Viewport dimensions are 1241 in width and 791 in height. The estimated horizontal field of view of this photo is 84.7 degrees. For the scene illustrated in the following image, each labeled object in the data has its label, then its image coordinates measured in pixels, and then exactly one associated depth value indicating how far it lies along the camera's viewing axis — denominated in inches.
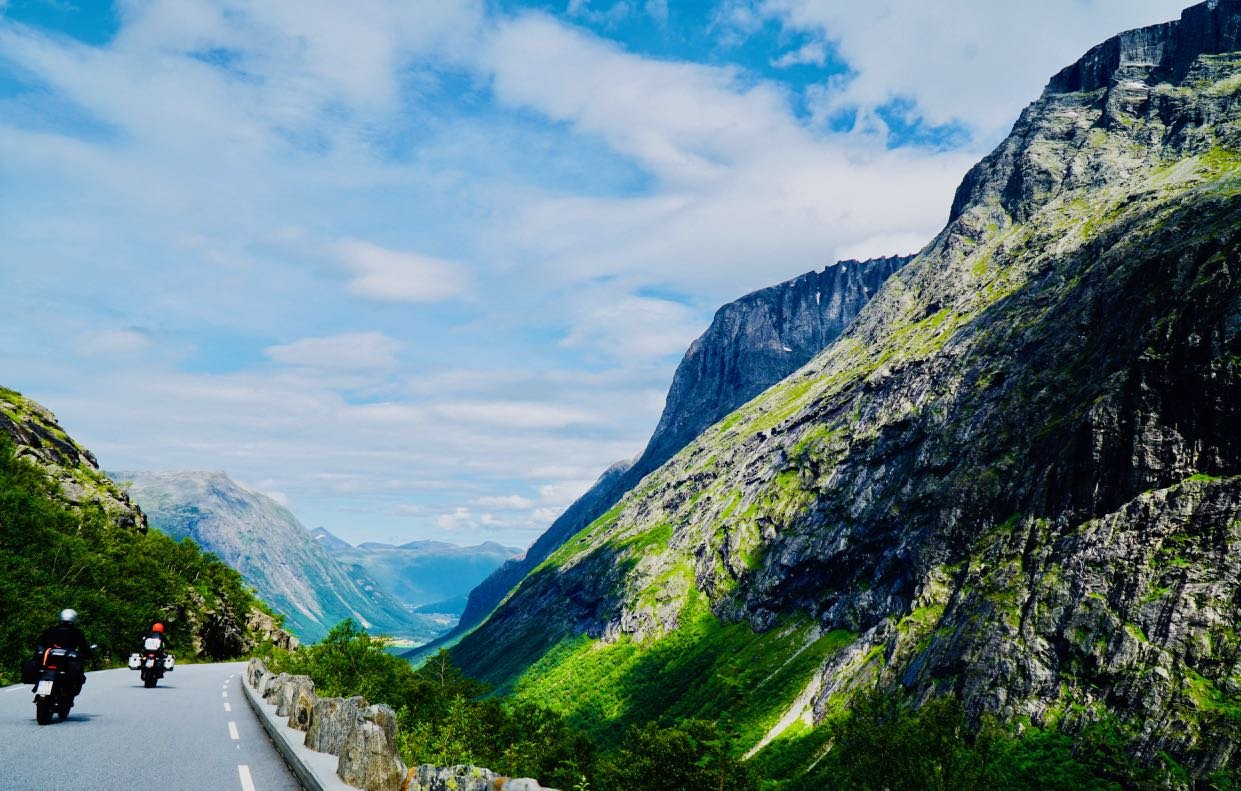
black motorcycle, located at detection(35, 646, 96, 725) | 845.8
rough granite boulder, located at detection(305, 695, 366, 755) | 656.4
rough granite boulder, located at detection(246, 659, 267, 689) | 1386.4
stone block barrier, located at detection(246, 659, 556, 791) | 479.0
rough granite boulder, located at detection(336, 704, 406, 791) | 555.8
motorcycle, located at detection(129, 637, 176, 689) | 1438.2
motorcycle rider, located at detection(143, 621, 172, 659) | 1477.4
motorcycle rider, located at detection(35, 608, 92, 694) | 895.7
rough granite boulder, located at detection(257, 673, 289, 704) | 1113.7
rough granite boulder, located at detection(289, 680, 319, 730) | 858.1
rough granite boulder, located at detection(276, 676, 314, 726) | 887.7
